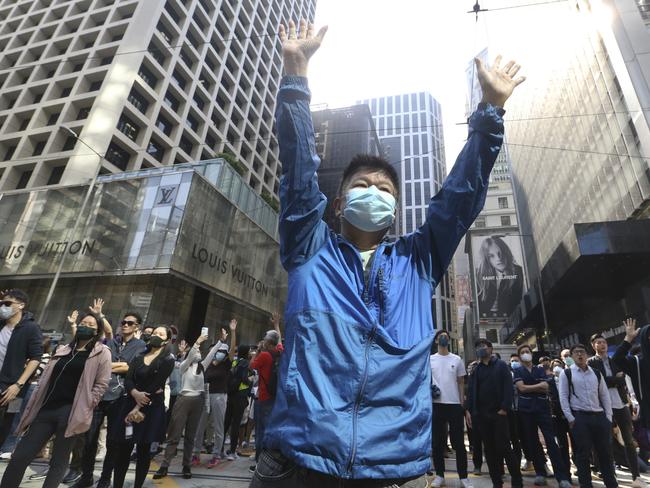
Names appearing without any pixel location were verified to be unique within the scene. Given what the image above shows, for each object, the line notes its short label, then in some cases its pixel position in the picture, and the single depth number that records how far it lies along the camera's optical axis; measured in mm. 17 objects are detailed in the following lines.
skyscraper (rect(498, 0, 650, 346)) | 15633
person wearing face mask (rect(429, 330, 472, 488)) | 4758
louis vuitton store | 17156
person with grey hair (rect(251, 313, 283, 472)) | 5336
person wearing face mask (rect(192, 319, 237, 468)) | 6008
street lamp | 16194
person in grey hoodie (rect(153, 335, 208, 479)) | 4895
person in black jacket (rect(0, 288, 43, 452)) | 4105
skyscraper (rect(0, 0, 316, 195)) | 23281
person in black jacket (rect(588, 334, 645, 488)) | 5613
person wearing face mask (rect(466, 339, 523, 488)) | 4520
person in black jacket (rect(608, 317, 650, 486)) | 3414
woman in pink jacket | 3410
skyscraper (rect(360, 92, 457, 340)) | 90562
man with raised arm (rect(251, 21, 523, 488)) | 1096
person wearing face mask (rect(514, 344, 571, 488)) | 4809
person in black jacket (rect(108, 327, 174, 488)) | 3963
